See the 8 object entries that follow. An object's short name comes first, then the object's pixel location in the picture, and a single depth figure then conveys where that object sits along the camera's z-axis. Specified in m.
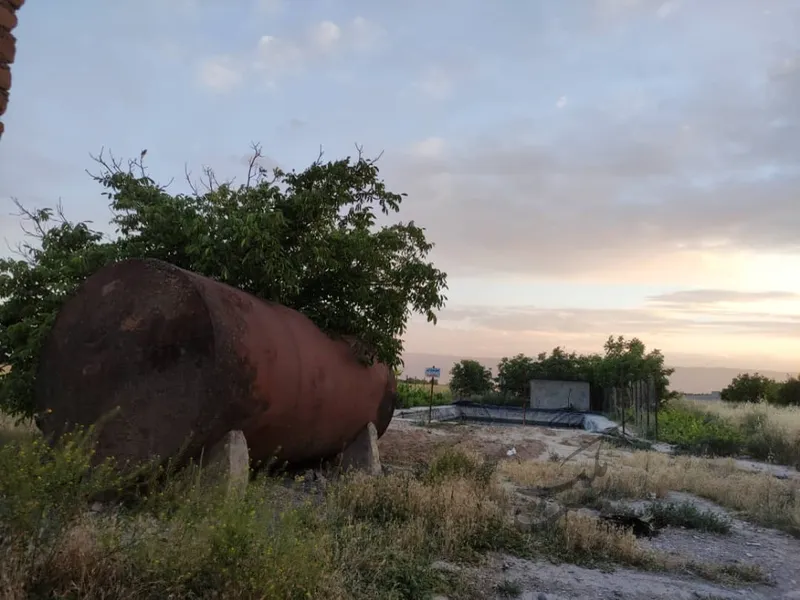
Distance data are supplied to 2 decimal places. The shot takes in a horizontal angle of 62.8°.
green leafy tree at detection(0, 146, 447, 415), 8.18
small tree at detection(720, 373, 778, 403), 36.83
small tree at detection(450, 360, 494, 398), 33.44
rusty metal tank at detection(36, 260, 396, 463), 5.95
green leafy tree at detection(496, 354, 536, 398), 32.66
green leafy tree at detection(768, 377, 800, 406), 33.69
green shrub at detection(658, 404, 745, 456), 16.31
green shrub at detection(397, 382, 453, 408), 30.06
